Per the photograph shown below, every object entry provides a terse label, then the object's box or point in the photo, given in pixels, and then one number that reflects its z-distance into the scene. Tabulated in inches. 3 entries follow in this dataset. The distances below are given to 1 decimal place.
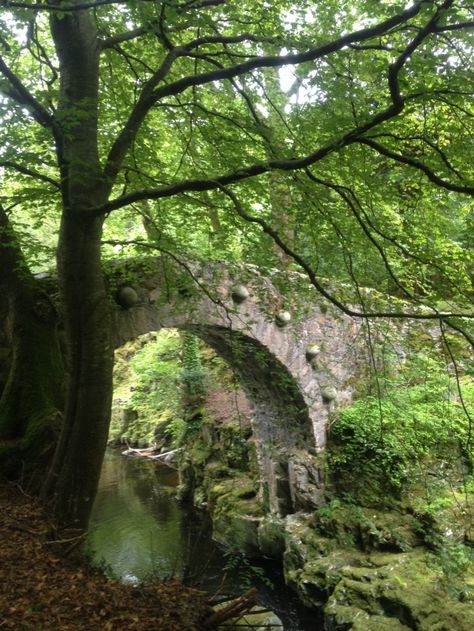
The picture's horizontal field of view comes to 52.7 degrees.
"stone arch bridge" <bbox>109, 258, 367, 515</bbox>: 253.3
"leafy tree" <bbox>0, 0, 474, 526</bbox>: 114.5
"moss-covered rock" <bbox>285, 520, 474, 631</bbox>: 198.7
